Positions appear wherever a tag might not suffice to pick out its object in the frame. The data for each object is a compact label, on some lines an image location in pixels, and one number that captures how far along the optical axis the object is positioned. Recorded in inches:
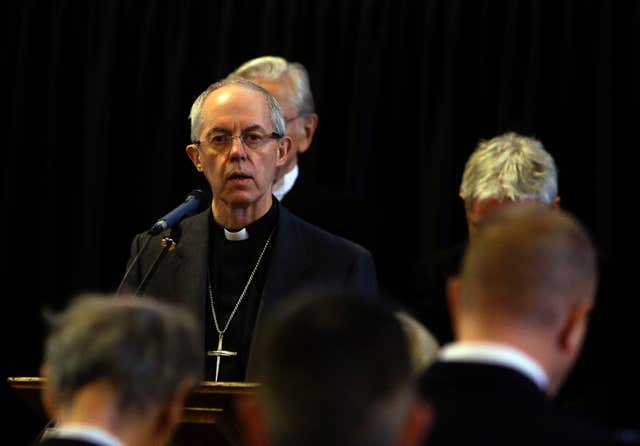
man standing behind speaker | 440.1
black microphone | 325.4
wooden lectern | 263.1
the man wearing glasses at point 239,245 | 349.1
